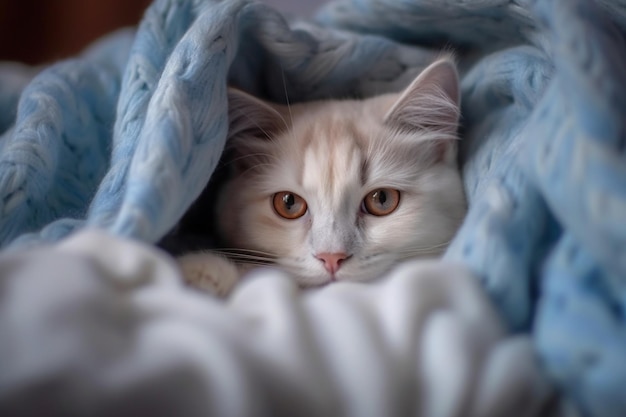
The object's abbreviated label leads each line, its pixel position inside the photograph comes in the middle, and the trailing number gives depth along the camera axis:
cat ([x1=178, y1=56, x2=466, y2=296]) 0.34
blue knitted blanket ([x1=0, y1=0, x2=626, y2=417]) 0.25
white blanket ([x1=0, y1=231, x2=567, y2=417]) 0.23
